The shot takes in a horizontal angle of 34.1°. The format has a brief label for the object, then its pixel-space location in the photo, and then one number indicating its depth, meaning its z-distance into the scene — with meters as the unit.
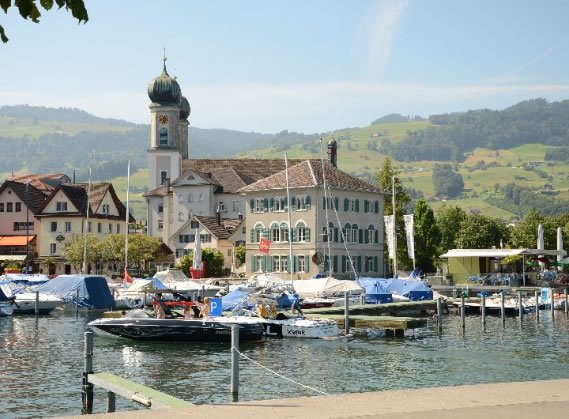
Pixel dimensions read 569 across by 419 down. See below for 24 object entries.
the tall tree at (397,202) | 103.75
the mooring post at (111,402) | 20.20
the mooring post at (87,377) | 22.08
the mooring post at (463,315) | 54.61
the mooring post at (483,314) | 58.62
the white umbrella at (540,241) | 97.44
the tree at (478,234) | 142.25
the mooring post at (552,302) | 66.95
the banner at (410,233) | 76.25
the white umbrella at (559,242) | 95.59
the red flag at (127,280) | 80.38
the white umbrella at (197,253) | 86.78
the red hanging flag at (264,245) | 81.12
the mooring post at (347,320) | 49.41
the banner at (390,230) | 77.62
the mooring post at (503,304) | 61.53
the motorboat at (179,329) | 43.56
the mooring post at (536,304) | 64.42
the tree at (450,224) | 145.38
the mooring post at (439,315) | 55.10
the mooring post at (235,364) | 23.69
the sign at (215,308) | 46.44
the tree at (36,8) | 9.82
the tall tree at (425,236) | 106.88
